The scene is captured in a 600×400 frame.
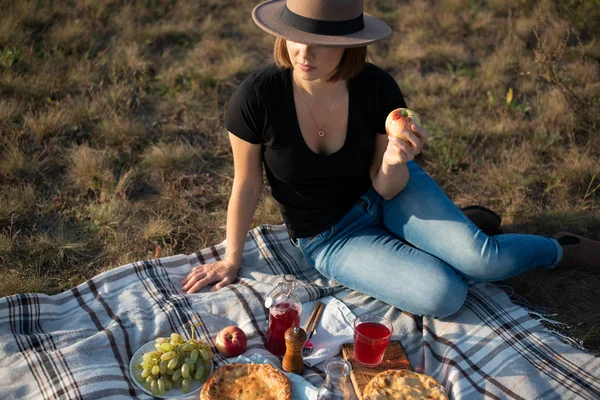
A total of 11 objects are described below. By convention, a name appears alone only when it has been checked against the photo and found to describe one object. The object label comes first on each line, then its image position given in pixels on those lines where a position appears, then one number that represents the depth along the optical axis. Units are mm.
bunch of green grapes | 2814
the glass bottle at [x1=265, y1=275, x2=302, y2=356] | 3072
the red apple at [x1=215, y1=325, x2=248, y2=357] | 3104
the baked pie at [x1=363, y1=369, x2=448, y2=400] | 2777
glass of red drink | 2988
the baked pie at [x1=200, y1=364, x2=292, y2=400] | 2756
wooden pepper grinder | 2893
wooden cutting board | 2936
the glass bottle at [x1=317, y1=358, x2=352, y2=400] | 2656
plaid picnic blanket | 2898
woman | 3266
